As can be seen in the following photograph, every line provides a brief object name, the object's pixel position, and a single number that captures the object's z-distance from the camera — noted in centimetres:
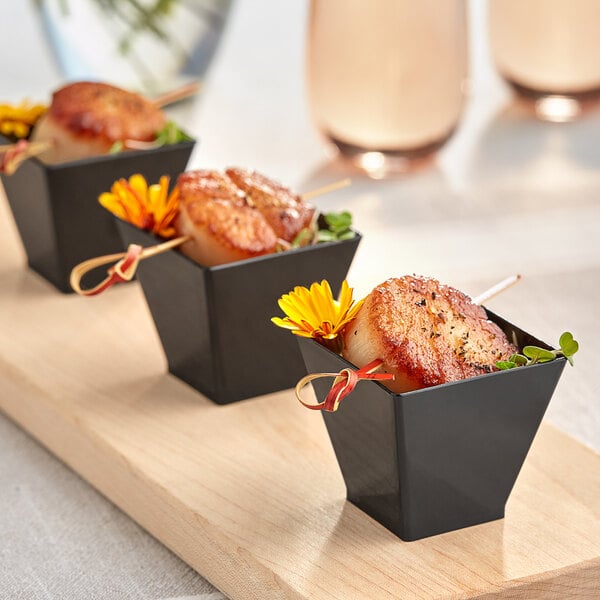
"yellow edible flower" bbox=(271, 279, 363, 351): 68
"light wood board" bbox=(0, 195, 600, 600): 68
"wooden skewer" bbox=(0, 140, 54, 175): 83
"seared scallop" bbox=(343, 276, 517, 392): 68
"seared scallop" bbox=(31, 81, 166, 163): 84
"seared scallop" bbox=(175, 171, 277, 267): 75
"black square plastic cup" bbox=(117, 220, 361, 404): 75
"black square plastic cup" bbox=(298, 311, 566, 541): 67
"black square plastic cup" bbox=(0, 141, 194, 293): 83
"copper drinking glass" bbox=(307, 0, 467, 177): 96
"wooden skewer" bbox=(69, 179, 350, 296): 75
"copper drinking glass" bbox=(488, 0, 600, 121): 105
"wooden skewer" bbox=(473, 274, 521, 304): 71
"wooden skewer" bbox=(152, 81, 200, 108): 90
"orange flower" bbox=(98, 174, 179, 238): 77
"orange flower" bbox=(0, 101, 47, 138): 86
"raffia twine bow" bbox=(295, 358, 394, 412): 67
